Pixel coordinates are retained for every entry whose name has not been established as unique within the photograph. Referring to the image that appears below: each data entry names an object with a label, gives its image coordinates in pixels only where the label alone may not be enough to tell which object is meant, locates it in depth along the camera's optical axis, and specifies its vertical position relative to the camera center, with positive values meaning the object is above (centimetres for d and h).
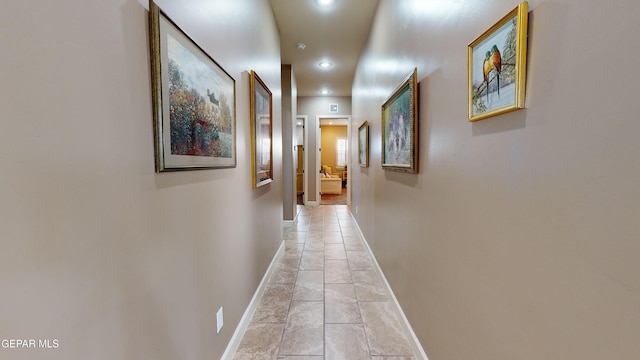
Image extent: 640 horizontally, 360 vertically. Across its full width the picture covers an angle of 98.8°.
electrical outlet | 150 -87
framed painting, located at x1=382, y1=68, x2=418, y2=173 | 170 +25
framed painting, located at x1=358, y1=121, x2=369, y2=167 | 370 +26
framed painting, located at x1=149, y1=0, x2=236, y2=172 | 92 +26
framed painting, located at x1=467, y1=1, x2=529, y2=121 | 80 +31
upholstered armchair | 965 -80
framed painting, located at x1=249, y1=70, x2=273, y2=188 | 212 +27
